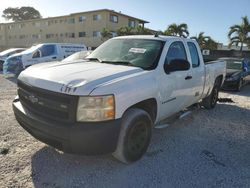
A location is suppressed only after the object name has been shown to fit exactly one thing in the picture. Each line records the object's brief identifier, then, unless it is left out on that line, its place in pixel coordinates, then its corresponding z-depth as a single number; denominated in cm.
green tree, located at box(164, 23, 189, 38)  2442
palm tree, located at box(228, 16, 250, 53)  2318
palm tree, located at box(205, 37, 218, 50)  2430
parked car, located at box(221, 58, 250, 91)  779
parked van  938
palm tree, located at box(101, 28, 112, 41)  2369
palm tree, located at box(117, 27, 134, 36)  2318
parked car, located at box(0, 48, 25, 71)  1276
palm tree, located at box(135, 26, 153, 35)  2340
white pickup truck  227
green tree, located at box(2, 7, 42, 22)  5233
